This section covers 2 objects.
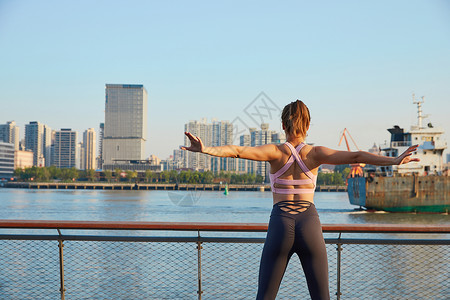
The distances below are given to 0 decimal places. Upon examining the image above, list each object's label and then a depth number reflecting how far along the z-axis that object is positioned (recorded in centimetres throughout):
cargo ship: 4662
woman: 312
